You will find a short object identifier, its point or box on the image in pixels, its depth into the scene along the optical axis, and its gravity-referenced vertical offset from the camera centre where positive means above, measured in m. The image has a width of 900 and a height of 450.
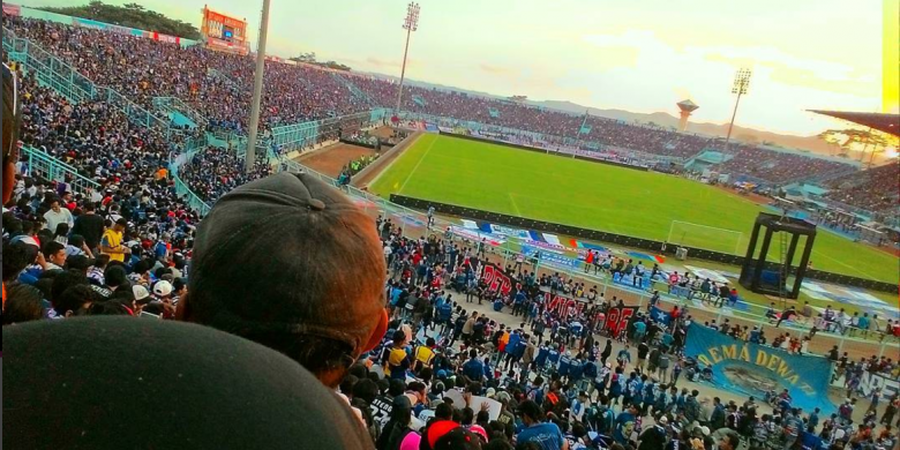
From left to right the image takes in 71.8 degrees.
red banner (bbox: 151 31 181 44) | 48.31 +1.70
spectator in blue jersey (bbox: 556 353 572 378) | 12.54 -4.65
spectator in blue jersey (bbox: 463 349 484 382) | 9.34 -3.76
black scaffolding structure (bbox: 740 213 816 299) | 24.09 -4.07
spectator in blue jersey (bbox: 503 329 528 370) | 12.85 -4.58
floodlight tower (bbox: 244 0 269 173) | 25.41 -1.06
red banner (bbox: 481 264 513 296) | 18.94 -4.86
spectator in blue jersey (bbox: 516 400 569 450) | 5.56 -2.73
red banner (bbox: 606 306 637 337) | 17.45 -4.93
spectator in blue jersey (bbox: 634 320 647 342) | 16.92 -4.96
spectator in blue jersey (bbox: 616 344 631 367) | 14.51 -5.07
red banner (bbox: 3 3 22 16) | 33.11 +1.30
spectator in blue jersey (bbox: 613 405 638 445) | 9.89 -4.45
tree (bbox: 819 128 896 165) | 45.25 +3.34
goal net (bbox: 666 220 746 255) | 33.81 -4.71
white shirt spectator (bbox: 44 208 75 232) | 8.05 -2.24
